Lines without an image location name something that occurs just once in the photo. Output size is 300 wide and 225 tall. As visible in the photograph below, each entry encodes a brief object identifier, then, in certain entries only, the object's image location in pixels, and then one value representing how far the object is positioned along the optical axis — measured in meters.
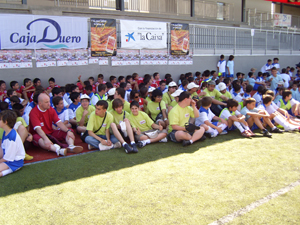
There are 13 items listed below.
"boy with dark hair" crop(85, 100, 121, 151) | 5.48
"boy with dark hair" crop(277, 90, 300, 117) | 7.83
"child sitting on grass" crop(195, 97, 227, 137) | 6.36
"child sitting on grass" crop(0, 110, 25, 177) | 4.28
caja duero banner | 8.14
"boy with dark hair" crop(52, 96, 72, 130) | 6.34
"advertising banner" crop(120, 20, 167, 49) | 10.34
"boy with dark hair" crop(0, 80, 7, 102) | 7.71
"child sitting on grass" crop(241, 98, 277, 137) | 6.69
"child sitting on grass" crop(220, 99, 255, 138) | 6.45
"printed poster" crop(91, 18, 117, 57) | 9.70
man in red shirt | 5.32
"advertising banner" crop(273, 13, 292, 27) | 20.92
